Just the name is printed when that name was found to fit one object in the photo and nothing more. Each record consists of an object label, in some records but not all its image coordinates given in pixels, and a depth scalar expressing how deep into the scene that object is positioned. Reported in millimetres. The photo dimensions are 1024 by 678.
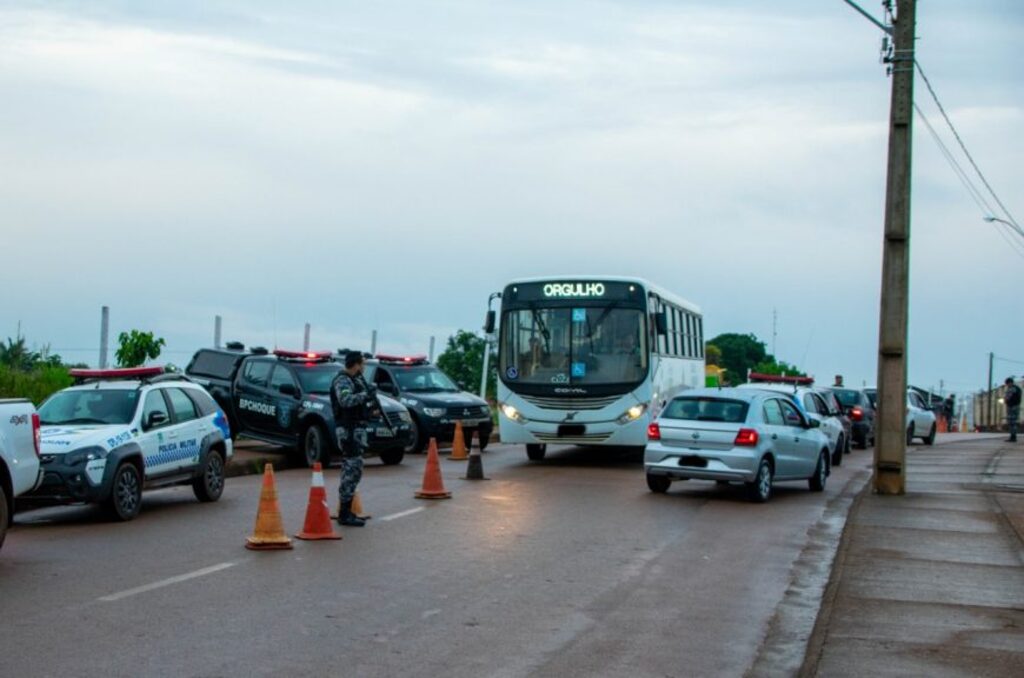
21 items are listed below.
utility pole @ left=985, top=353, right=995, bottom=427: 74281
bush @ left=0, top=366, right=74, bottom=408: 23672
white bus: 24750
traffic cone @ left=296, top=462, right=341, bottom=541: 13930
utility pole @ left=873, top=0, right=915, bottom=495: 20594
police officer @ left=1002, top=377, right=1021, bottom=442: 38250
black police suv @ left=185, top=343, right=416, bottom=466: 24141
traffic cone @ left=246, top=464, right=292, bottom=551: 13268
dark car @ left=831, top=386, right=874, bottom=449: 36906
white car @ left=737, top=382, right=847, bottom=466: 27781
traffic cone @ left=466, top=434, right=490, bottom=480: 21453
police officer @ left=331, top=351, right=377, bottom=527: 15227
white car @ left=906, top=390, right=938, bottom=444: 39656
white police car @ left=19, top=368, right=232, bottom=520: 15141
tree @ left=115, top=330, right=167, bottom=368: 27375
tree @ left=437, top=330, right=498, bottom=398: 46969
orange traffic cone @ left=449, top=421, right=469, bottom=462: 25984
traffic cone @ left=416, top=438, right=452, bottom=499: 18359
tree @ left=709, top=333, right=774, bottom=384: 86938
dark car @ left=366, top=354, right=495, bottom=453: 27906
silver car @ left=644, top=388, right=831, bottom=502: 19062
